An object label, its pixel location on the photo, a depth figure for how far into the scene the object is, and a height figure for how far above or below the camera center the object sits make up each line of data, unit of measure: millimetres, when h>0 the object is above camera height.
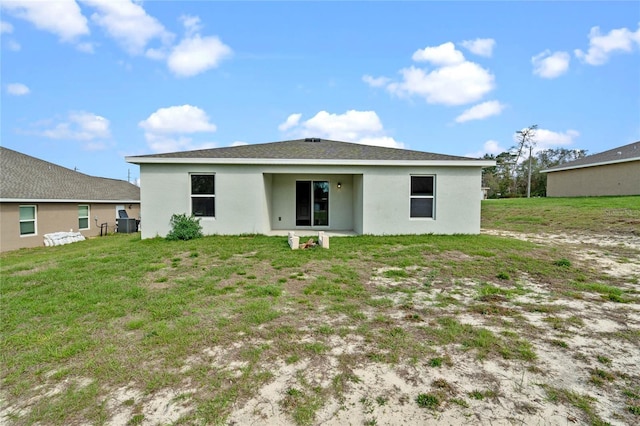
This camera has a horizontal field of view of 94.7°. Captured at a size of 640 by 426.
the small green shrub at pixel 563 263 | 6066 -1267
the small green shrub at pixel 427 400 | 2192 -1496
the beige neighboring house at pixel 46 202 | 13531 +175
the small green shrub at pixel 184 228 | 9008 -731
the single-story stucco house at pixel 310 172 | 9344 +519
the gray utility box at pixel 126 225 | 18570 -1295
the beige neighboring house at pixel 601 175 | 18281 +1926
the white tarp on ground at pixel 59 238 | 14234 -1656
